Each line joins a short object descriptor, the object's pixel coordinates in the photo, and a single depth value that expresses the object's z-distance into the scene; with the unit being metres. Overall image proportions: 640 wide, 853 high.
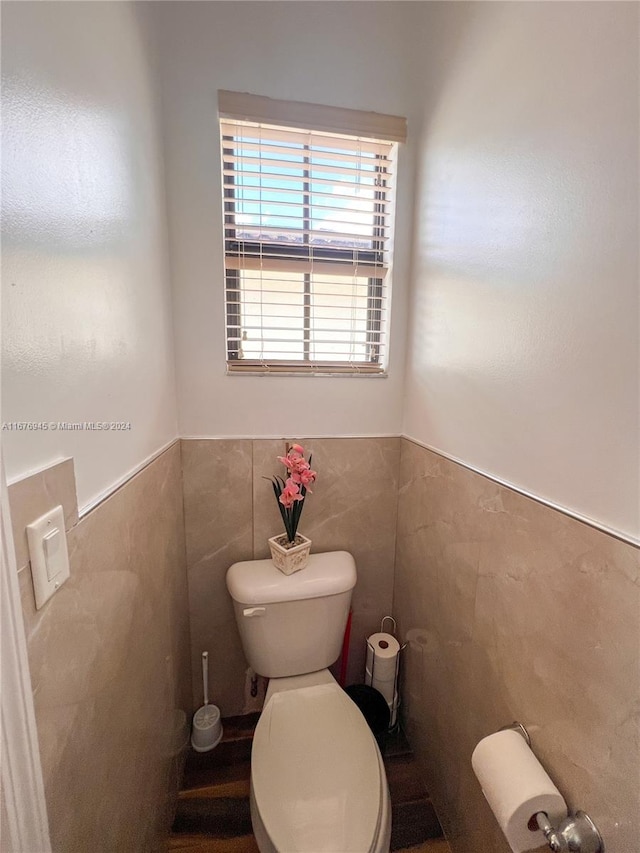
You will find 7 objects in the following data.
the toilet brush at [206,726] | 1.29
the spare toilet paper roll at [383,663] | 1.28
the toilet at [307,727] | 0.78
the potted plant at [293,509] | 1.14
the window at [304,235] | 1.11
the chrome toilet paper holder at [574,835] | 0.57
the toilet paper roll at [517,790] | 0.61
